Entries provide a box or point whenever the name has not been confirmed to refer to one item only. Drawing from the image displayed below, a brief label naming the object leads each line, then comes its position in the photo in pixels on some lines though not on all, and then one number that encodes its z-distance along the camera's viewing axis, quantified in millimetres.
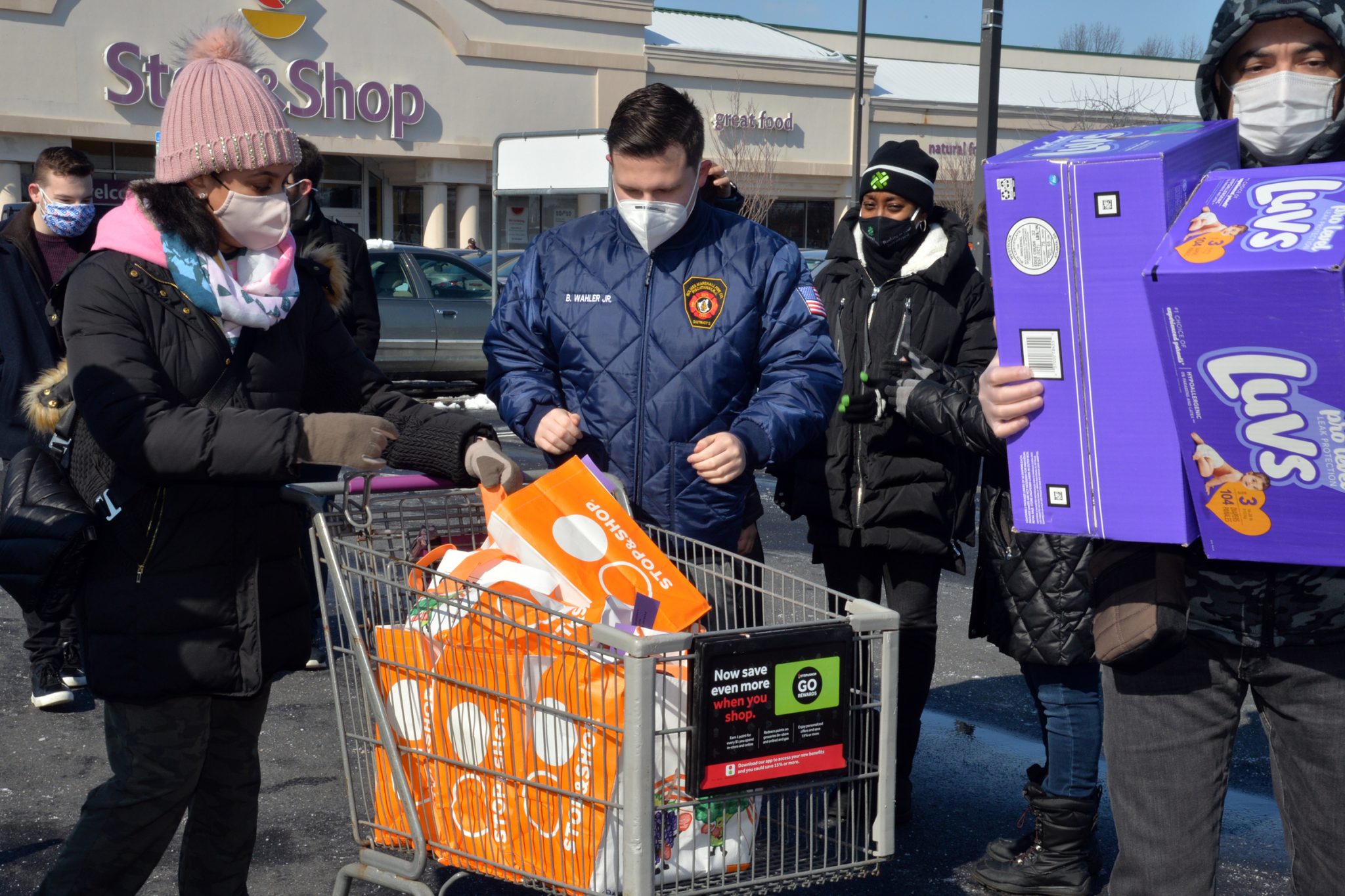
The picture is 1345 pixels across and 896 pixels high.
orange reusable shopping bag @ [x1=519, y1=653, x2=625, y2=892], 2479
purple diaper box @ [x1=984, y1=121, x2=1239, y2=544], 2145
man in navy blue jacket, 3289
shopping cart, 2410
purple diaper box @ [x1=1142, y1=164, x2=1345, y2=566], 1920
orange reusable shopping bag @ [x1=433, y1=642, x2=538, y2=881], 2596
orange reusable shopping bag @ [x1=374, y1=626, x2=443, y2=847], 2693
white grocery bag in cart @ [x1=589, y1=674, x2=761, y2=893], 2457
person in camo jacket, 2273
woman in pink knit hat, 2627
